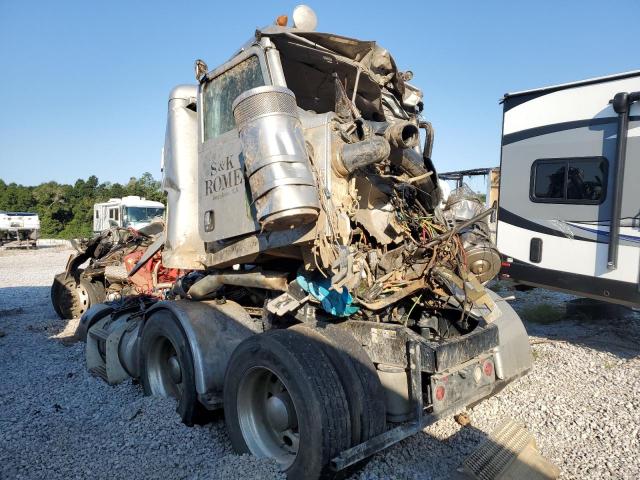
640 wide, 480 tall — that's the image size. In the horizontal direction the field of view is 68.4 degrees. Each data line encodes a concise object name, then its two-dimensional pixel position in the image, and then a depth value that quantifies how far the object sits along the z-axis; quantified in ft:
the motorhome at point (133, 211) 61.65
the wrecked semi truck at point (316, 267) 9.50
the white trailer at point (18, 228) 97.60
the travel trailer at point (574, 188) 20.22
